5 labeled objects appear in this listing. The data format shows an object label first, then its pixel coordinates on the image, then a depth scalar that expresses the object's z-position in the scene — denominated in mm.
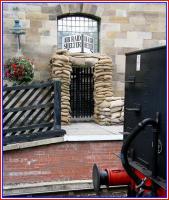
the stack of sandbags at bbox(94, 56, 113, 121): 10062
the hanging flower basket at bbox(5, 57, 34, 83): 8984
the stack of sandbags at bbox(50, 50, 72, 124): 9602
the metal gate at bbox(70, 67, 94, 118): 10789
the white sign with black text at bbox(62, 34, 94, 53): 10320
